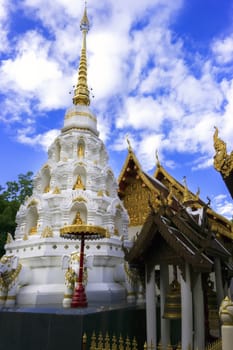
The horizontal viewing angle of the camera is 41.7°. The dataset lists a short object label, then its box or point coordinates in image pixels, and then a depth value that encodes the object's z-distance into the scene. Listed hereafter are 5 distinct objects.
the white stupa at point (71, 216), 9.58
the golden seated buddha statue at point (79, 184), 11.66
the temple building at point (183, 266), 5.28
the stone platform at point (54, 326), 5.56
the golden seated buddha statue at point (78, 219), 10.85
